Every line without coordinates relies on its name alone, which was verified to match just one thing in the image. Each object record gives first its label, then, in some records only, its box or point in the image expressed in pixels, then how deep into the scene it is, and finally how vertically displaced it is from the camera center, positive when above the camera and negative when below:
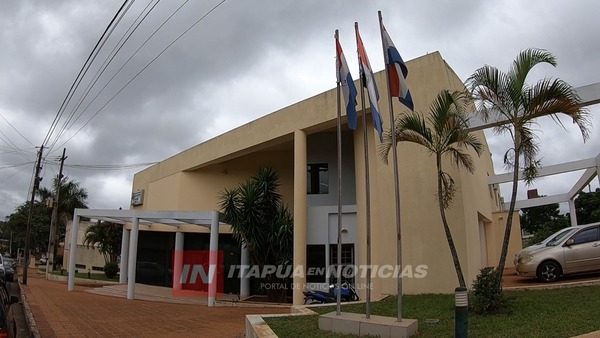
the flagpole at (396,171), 6.78 +1.28
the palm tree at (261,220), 15.84 +1.11
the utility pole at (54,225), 30.03 +1.64
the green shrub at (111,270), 29.08 -1.18
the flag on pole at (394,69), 7.84 +3.12
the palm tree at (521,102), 7.72 +2.61
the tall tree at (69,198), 36.94 +4.22
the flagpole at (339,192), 7.84 +1.11
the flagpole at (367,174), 7.25 +1.33
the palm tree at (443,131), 8.83 +2.39
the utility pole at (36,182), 26.84 +3.99
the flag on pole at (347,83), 8.58 +3.18
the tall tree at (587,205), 34.81 +3.88
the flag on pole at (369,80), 8.08 +3.06
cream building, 11.68 +2.21
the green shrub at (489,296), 7.68 -0.68
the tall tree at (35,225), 46.19 +2.57
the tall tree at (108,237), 30.18 +0.91
